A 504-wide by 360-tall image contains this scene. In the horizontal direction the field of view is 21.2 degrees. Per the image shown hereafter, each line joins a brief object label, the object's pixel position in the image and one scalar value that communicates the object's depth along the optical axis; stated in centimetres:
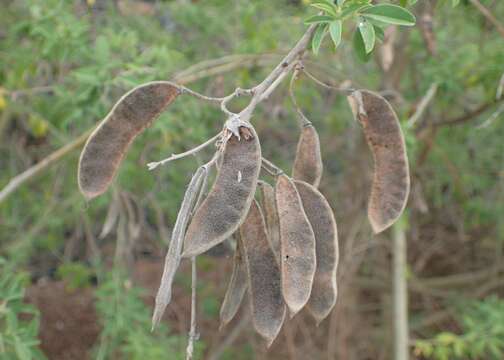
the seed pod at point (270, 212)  44
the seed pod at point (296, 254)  42
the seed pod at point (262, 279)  43
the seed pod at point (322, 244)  43
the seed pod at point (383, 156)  46
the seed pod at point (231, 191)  41
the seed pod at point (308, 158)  46
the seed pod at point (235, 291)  44
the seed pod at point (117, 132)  45
